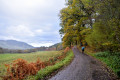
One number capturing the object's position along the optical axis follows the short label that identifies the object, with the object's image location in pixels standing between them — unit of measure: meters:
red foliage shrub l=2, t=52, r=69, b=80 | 6.90
